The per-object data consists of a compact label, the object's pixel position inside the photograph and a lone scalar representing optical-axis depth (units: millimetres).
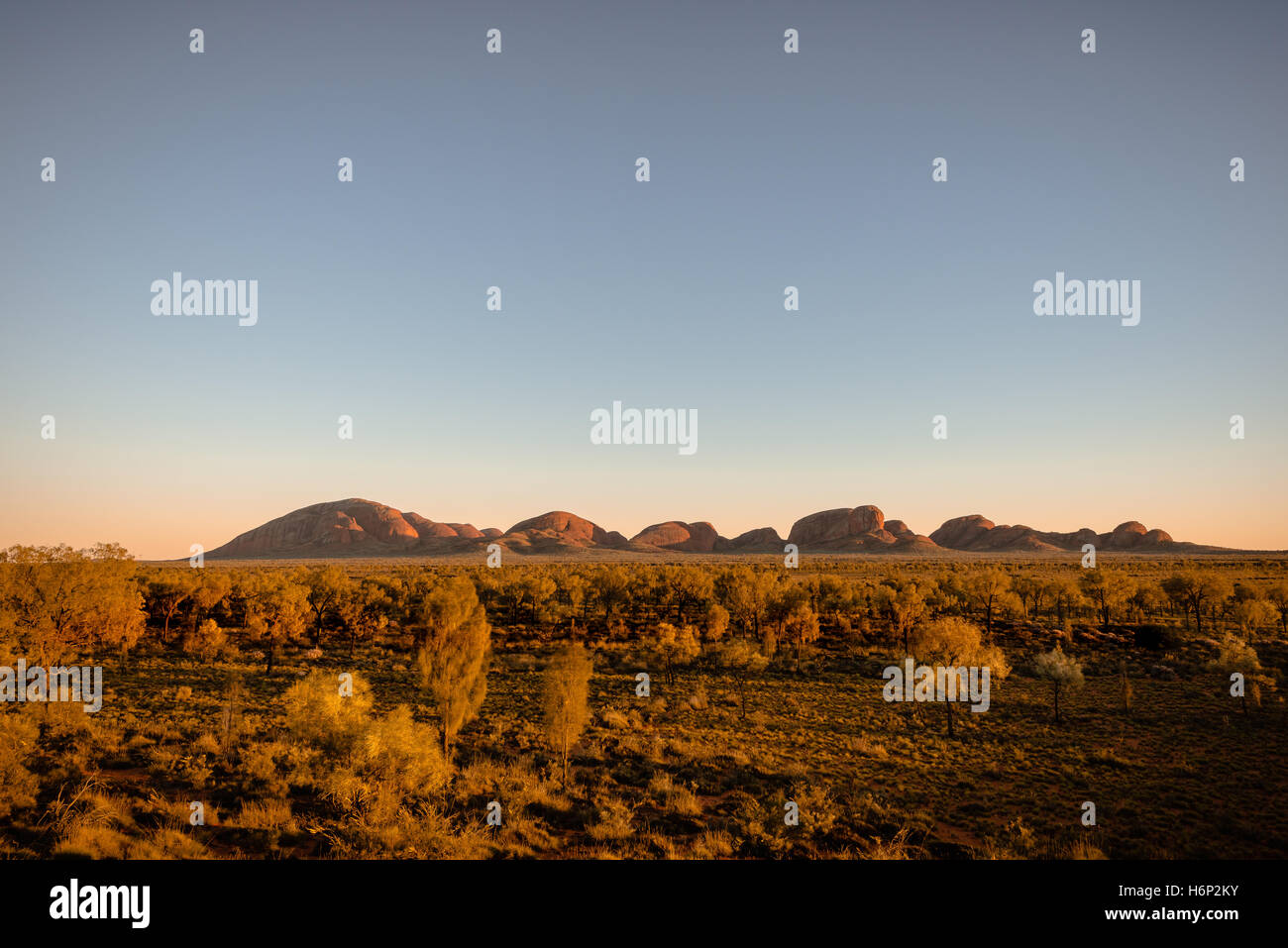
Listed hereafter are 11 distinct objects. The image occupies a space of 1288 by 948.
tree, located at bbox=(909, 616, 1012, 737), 29125
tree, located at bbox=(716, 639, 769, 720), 38000
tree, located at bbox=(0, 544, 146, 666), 22719
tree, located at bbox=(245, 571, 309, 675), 43125
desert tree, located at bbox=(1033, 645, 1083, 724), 30562
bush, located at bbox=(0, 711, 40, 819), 15016
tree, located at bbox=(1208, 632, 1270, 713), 33981
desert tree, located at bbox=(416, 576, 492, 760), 20750
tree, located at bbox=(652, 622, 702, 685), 38125
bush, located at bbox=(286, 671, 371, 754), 18500
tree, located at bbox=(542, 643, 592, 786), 21031
